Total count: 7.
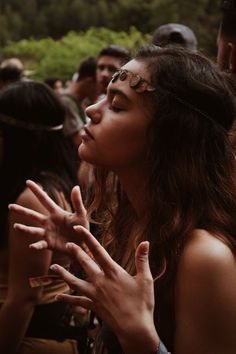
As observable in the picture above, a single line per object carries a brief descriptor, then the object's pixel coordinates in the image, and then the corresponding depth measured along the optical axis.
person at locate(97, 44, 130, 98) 6.46
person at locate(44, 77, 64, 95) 11.44
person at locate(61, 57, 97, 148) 7.70
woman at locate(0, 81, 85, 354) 2.76
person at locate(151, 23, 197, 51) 4.50
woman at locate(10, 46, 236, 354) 1.75
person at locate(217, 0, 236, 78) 2.98
